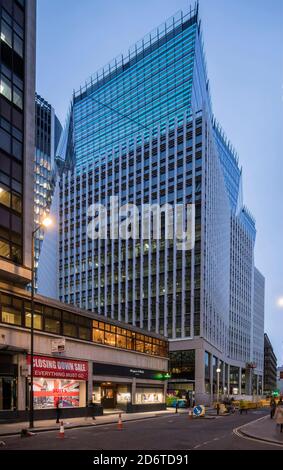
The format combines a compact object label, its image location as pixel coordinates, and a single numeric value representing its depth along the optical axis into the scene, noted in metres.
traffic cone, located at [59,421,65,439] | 22.19
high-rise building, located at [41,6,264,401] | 98.50
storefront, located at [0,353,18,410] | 31.02
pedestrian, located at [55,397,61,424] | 31.56
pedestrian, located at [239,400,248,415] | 56.66
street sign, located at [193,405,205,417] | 40.38
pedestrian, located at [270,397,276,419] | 40.16
